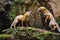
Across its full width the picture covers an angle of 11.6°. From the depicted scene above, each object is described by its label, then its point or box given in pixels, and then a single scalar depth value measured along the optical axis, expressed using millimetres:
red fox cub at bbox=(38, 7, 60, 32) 9763
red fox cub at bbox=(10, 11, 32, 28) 9657
